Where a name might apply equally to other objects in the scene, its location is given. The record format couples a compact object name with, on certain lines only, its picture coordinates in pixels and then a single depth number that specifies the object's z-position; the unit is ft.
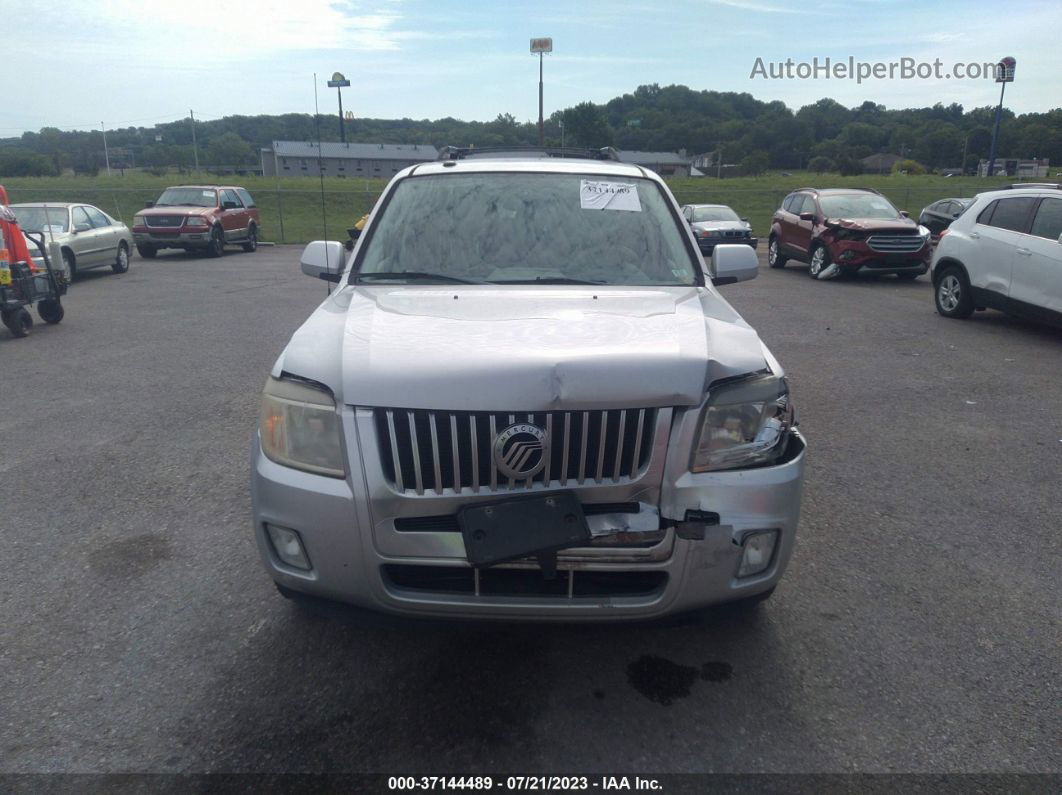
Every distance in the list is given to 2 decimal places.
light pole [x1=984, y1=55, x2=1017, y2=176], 117.50
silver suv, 8.54
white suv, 30.99
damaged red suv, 51.37
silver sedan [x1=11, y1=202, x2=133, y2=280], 50.11
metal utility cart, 31.22
